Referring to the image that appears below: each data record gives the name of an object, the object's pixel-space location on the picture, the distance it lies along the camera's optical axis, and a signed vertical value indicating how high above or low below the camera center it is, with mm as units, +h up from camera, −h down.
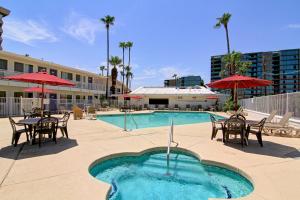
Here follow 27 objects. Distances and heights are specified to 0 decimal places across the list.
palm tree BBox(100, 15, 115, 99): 38500 +16181
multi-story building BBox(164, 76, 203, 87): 128075 +14209
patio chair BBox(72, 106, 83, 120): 15969 -1050
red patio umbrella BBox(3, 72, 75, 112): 6578 +764
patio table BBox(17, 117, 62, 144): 6111 -726
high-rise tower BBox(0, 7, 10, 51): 43969 +20503
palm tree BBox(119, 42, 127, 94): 45647 +13435
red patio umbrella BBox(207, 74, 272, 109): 6886 +778
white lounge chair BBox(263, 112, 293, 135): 8789 -1130
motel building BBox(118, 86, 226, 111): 33672 +652
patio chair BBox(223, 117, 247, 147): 6600 -908
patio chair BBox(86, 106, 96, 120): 17766 -1069
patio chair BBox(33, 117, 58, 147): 6359 -910
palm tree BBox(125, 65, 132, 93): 56812 +9096
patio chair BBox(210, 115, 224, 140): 7695 -1147
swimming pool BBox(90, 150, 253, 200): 3928 -1891
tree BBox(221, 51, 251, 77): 32438 +7418
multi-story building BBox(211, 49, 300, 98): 91438 +17067
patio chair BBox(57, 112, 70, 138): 7469 -990
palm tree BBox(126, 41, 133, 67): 45844 +13705
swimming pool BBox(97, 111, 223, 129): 18047 -1762
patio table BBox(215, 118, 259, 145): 6635 -731
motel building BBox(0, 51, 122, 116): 17455 +1888
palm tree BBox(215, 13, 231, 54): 31167 +13551
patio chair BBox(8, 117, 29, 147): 6211 -1147
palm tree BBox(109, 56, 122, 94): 42312 +7146
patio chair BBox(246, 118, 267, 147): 6738 -1056
